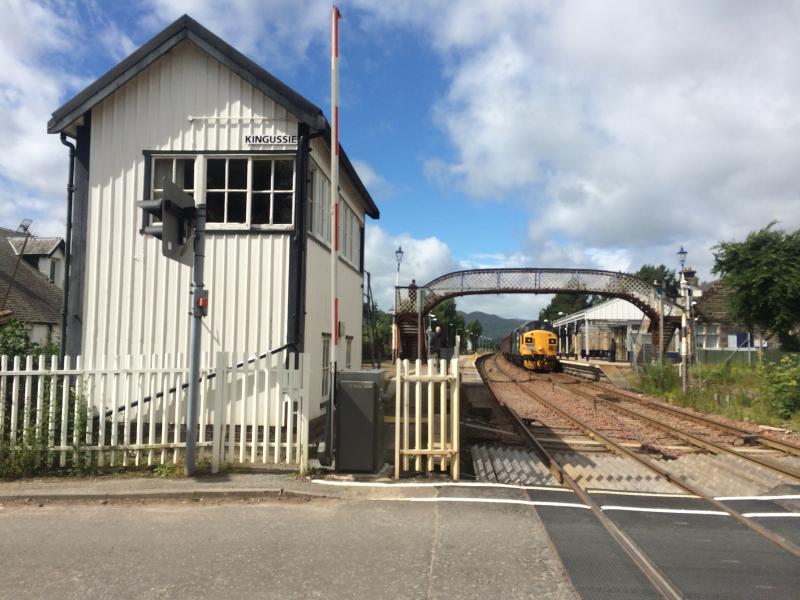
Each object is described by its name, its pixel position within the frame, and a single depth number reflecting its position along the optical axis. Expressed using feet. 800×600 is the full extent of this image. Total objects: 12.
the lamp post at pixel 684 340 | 67.41
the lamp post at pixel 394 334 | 104.88
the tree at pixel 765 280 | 73.72
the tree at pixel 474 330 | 381.66
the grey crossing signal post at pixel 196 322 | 23.31
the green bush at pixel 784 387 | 48.47
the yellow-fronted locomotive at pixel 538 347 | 122.31
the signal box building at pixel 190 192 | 31.09
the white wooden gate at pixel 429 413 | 23.97
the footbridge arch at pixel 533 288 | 109.91
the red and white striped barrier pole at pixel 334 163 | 25.27
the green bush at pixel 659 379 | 75.56
